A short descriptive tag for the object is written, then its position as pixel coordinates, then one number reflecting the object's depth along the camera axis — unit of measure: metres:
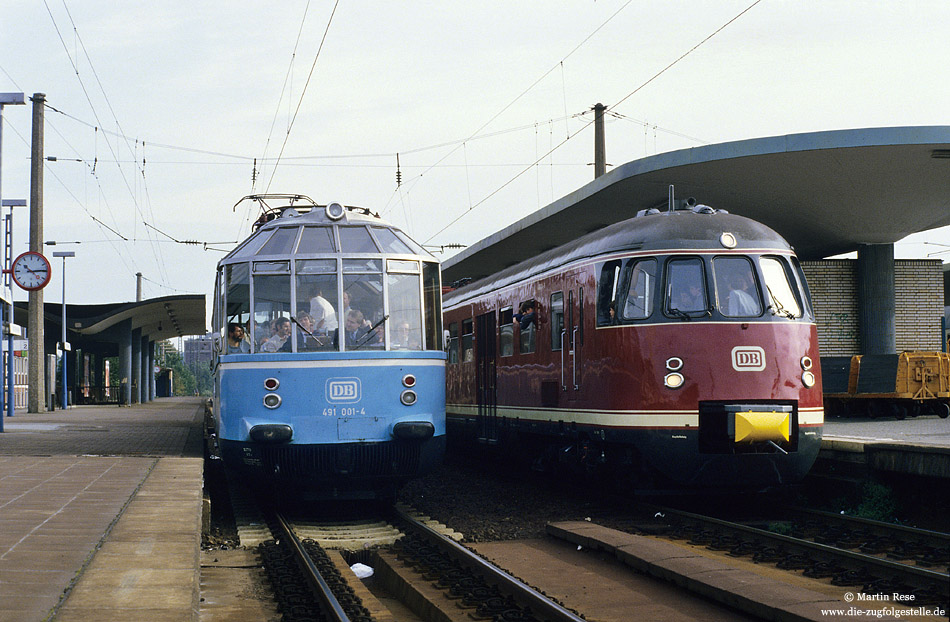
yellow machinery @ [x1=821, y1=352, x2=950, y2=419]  22.42
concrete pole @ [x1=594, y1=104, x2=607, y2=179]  31.77
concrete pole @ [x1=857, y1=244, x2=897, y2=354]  25.69
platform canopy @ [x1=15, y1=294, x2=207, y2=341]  40.81
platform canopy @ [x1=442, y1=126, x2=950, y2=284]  19.34
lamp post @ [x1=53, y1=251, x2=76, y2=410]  43.75
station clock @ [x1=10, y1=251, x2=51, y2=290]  25.39
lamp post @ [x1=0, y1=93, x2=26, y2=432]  23.50
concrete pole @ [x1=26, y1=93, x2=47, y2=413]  32.12
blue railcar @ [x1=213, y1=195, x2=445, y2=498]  10.86
